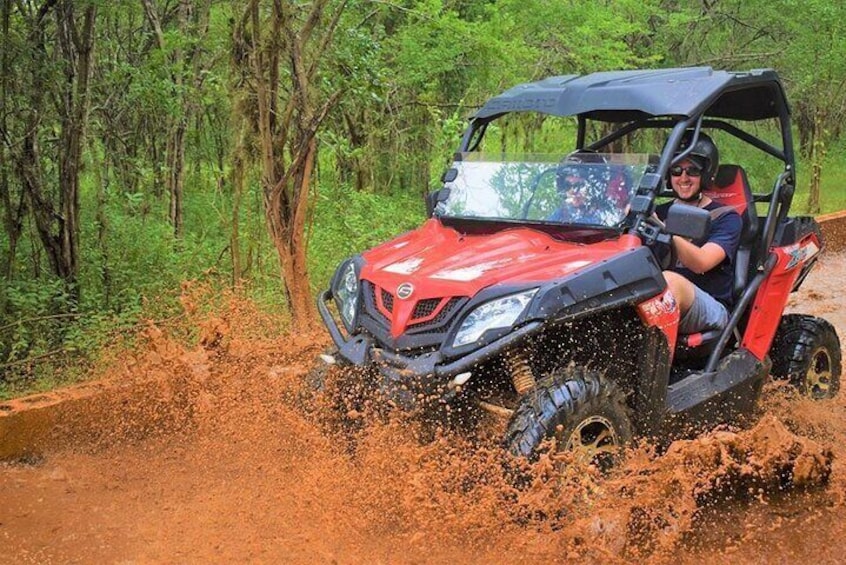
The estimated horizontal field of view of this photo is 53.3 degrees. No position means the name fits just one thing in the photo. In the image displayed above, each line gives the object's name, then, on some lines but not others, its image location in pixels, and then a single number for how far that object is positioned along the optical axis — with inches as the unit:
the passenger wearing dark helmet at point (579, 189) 157.5
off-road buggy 132.8
